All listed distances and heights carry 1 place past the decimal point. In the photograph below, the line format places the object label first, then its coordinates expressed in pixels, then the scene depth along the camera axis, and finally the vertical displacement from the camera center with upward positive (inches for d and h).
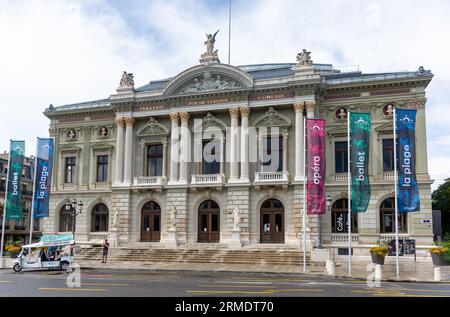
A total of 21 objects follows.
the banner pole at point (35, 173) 1402.6 +145.8
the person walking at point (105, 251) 1381.6 -71.8
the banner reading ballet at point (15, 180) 1422.2 +127.1
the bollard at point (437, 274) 932.0 -84.8
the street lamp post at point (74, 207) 1540.4 +56.5
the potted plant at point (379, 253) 1230.3 -62.6
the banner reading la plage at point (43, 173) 1481.3 +152.6
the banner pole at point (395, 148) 1001.5 +167.6
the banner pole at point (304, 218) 1244.6 +22.5
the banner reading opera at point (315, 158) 1195.9 +169.7
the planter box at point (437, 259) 1249.4 -77.1
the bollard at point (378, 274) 922.7 -85.4
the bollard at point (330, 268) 1040.8 -84.3
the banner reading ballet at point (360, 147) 1133.7 +186.3
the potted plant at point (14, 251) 1396.4 -73.3
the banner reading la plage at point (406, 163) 1056.8 +139.5
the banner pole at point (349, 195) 1101.1 +72.3
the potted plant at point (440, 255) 1246.9 -68.4
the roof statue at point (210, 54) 1658.5 +569.8
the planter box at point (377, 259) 1237.7 -76.9
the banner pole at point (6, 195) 1406.1 +82.4
